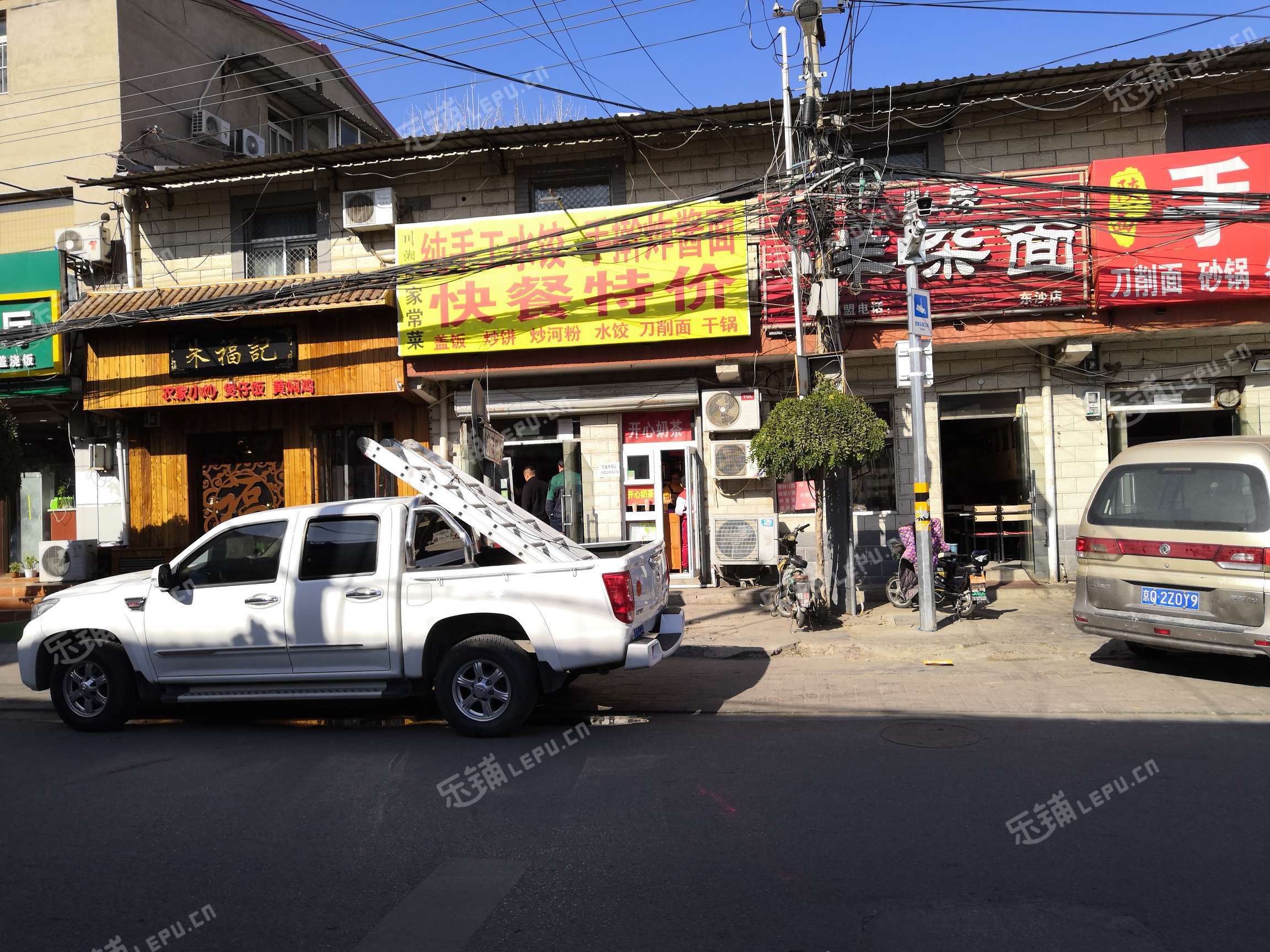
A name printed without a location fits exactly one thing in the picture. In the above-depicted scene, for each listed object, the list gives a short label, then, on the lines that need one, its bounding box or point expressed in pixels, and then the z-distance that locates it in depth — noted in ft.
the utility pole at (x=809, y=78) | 35.11
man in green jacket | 45.73
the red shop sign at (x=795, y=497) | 43.57
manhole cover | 20.29
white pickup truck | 21.39
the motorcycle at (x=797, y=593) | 34.60
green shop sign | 48.93
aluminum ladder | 22.40
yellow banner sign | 42.04
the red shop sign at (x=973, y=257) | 39.88
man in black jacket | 43.55
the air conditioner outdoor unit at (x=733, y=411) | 43.57
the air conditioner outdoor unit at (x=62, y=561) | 47.50
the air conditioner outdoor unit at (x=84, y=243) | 50.08
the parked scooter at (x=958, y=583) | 35.12
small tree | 34.53
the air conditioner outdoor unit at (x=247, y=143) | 57.93
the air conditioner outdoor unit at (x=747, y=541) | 43.27
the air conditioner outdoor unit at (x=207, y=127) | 55.98
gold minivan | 23.58
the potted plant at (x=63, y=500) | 52.13
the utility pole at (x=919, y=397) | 33.06
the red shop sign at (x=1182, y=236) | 38.34
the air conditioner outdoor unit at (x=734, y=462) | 44.01
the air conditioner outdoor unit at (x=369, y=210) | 47.06
